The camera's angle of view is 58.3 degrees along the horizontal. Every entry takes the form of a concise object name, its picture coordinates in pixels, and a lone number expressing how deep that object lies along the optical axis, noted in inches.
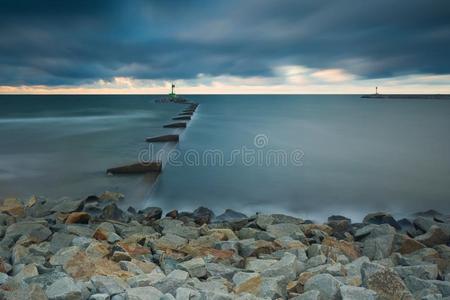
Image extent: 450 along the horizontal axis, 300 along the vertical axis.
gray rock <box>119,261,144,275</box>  119.2
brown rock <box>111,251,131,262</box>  128.4
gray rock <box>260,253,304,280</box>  116.5
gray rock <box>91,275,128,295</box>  99.5
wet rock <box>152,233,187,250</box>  145.7
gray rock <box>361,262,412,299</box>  102.1
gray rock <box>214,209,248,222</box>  215.5
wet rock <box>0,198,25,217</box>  200.4
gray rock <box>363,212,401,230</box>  206.3
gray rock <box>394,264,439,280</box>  121.1
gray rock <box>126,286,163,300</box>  94.9
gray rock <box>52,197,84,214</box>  202.8
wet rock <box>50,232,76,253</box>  143.9
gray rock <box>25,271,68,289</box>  104.1
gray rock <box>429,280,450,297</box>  109.9
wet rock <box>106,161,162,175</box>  315.9
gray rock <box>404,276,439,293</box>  110.5
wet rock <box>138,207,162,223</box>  205.2
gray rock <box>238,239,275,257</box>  142.4
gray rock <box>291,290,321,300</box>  98.7
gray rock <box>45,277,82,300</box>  94.6
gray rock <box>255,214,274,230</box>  177.2
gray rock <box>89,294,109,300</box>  95.1
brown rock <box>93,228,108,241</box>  153.2
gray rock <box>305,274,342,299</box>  102.0
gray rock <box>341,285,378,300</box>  98.1
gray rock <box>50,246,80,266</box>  122.8
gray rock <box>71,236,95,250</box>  141.0
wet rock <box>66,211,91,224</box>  182.9
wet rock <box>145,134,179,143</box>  560.4
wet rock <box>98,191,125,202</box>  241.0
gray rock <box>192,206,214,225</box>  203.2
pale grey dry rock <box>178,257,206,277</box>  120.3
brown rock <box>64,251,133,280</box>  113.9
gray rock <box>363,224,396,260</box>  147.3
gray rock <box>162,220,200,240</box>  162.4
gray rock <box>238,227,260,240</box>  164.8
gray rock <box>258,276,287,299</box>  104.1
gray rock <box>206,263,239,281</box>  119.8
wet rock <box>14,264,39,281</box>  109.3
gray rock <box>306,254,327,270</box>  127.7
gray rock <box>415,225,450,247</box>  165.8
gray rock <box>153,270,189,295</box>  102.6
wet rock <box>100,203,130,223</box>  196.8
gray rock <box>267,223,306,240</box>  159.9
